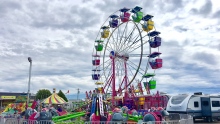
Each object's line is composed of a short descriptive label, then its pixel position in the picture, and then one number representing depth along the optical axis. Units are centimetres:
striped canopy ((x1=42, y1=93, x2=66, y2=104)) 2465
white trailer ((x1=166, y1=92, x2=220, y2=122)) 1500
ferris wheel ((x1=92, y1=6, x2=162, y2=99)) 2273
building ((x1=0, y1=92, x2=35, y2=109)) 4492
